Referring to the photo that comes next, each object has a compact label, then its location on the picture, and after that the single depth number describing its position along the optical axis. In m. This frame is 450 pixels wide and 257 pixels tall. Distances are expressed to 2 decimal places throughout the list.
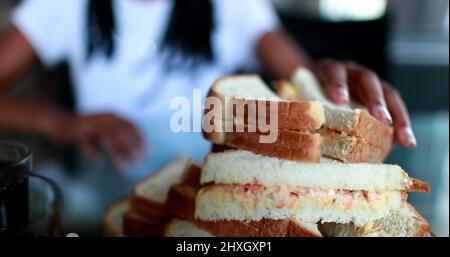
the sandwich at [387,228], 0.49
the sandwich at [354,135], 0.49
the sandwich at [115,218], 0.57
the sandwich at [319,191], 0.49
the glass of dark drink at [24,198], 0.51
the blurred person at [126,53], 1.09
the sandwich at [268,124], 0.49
